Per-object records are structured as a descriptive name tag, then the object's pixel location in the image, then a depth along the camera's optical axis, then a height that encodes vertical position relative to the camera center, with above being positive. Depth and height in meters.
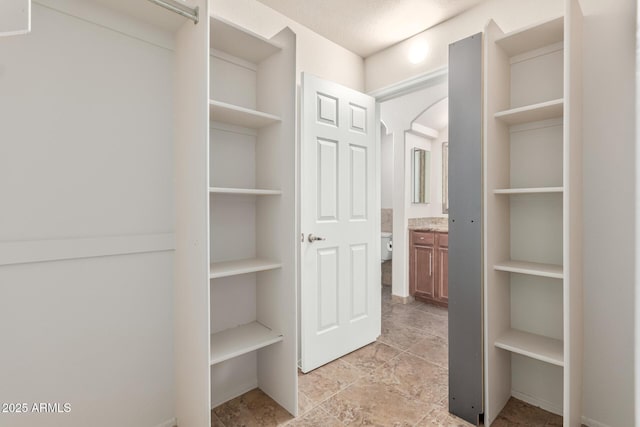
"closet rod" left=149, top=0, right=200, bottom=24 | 1.38 +0.92
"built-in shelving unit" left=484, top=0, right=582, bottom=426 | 1.52 -0.07
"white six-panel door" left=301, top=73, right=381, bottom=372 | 2.26 -0.10
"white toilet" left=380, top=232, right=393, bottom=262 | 4.62 -0.55
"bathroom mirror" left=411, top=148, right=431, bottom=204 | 4.18 +0.48
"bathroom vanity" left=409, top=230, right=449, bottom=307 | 3.69 -0.70
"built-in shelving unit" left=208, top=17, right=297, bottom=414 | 1.78 -0.03
